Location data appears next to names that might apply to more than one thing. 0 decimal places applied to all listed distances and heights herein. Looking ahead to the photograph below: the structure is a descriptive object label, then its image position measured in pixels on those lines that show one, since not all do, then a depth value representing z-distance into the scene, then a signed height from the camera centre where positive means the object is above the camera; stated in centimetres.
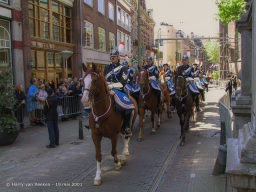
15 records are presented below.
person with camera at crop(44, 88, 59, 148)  905 -104
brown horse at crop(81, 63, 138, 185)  559 -71
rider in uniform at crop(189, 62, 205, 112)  1072 +29
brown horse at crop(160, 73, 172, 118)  1364 -74
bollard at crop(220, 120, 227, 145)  625 -123
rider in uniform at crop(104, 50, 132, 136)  707 +16
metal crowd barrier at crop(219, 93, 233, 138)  674 -99
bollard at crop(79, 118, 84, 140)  1022 -186
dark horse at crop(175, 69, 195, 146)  912 -68
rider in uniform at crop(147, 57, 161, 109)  1155 +45
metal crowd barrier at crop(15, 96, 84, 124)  1145 -134
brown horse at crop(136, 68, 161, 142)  980 -57
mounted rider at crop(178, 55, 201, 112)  1025 +36
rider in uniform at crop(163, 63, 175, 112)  1473 +43
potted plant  905 -98
